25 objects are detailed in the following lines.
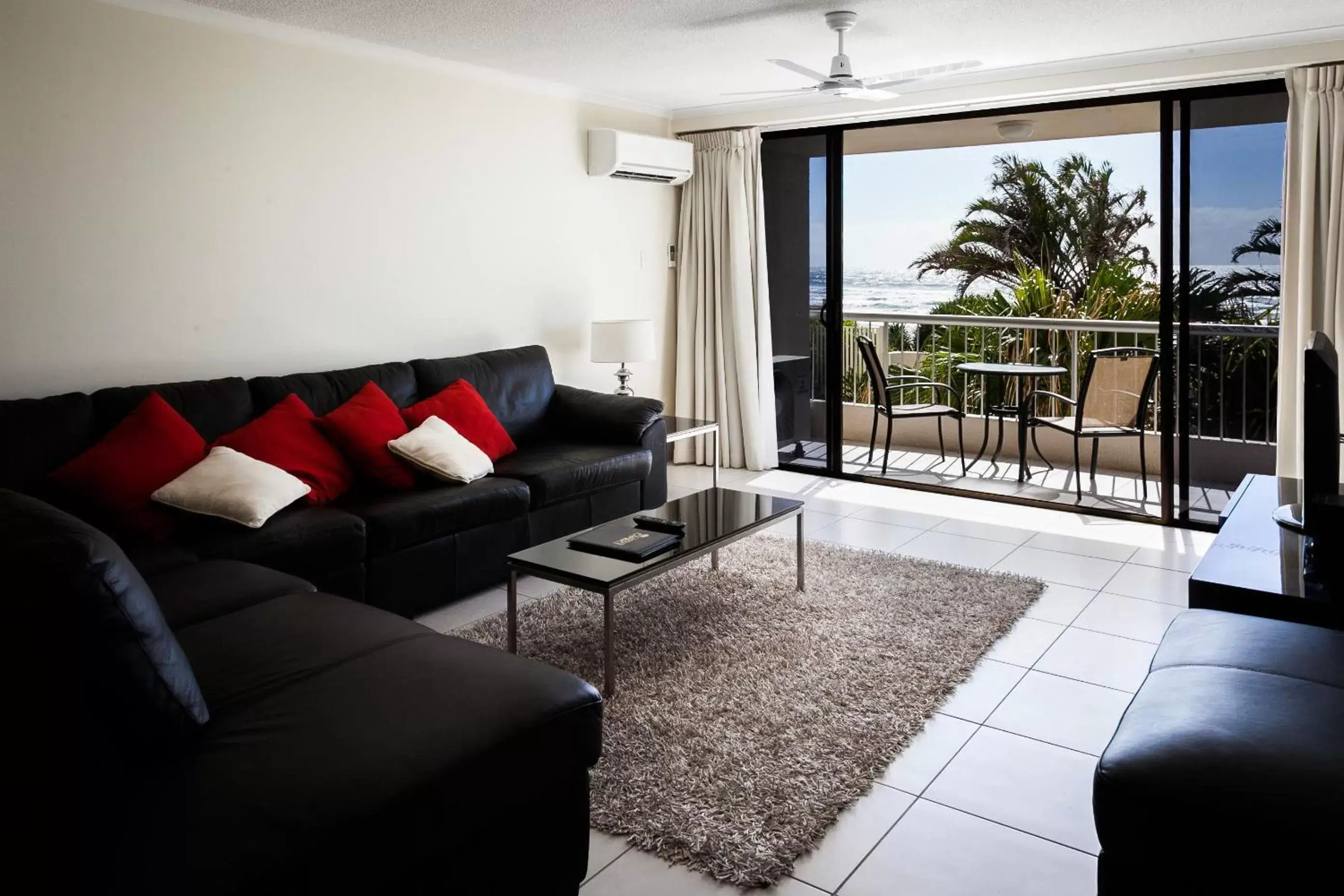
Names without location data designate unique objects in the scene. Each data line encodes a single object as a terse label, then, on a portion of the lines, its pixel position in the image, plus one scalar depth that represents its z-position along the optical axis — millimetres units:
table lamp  5707
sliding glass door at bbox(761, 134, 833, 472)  6379
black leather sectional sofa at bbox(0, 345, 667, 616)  3352
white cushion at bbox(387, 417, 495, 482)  4113
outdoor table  6344
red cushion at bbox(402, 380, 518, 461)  4520
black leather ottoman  1592
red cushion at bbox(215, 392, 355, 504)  3762
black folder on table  3354
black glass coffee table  3121
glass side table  5496
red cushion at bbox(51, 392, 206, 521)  3279
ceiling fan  4180
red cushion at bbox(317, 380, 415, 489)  4051
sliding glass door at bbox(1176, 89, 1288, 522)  4852
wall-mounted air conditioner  5832
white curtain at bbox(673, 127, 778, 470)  6445
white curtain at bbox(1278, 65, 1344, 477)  4520
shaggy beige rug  2426
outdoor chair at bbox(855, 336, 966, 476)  6484
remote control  3625
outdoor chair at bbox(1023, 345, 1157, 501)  5941
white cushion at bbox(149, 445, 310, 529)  3342
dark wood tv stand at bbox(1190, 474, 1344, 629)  2322
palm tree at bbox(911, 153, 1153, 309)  7754
